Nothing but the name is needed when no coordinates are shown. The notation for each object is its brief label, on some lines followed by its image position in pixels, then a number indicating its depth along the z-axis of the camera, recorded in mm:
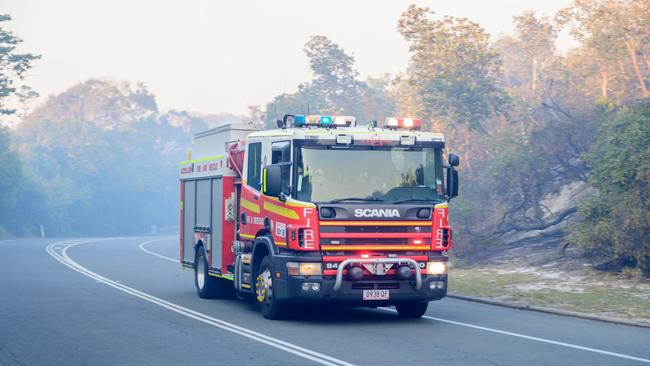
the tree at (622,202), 20312
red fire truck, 13641
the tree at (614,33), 30344
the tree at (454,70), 34688
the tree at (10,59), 58000
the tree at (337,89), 57219
